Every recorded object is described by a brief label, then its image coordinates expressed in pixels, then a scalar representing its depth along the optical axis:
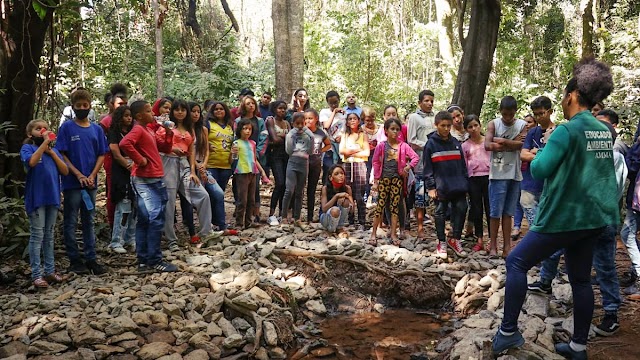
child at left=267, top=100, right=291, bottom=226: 7.31
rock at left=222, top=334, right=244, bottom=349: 4.12
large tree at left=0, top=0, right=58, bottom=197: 5.62
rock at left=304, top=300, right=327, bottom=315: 5.25
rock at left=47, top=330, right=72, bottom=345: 3.78
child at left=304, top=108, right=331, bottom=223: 7.16
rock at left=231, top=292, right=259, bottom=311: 4.59
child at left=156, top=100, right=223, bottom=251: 5.92
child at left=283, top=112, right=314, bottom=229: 6.98
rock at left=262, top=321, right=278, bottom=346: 4.27
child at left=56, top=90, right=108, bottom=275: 4.96
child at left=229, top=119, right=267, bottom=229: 6.80
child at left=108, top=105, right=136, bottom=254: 5.49
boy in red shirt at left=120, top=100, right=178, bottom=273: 5.15
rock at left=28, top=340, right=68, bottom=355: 3.62
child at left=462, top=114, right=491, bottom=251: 6.12
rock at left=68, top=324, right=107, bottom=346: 3.78
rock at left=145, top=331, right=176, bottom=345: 3.99
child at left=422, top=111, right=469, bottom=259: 5.75
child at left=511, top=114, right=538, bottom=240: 6.14
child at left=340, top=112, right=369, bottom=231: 7.15
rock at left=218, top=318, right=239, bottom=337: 4.28
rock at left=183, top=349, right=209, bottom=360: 3.86
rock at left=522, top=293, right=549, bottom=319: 4.38
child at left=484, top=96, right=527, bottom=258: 5.61
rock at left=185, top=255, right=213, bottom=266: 5.57
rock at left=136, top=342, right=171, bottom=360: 3.76
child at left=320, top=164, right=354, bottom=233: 6.80
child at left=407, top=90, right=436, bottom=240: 7.04
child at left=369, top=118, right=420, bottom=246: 6.38
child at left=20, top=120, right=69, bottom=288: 4.60
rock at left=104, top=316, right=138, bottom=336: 3.92
